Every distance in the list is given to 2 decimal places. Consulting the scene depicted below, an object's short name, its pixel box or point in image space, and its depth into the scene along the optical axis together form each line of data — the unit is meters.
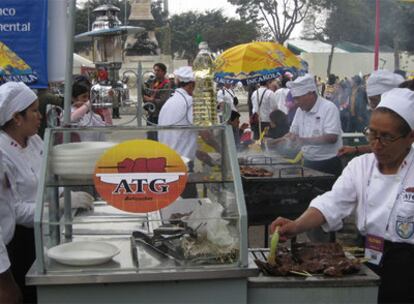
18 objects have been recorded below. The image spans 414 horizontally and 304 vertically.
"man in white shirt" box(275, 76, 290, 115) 10.31
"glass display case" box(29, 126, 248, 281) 2.17
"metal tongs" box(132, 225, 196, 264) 2.31
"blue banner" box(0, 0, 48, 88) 3.35
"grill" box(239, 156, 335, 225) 4.39
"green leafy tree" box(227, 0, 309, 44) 32.41
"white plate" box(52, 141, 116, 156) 2.31
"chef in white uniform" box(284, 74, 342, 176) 5.30
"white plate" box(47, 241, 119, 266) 2.15
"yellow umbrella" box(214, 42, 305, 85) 8.84
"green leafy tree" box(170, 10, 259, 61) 43.94
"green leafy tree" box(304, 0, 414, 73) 19.83
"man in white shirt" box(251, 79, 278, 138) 10.26
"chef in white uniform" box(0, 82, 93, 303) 2.65
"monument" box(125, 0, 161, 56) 33.69
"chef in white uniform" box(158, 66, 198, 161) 4.82
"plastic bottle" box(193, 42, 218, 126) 2.68
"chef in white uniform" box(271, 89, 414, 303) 2.21
